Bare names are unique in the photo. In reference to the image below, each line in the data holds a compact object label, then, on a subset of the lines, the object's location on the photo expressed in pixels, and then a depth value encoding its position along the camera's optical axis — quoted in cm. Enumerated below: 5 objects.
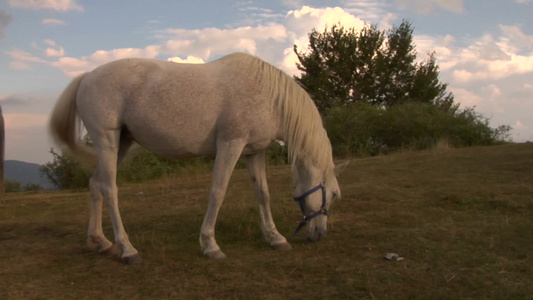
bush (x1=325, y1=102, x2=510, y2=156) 1719
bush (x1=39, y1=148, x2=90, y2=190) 1332
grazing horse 409
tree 2798
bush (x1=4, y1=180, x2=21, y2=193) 1391
